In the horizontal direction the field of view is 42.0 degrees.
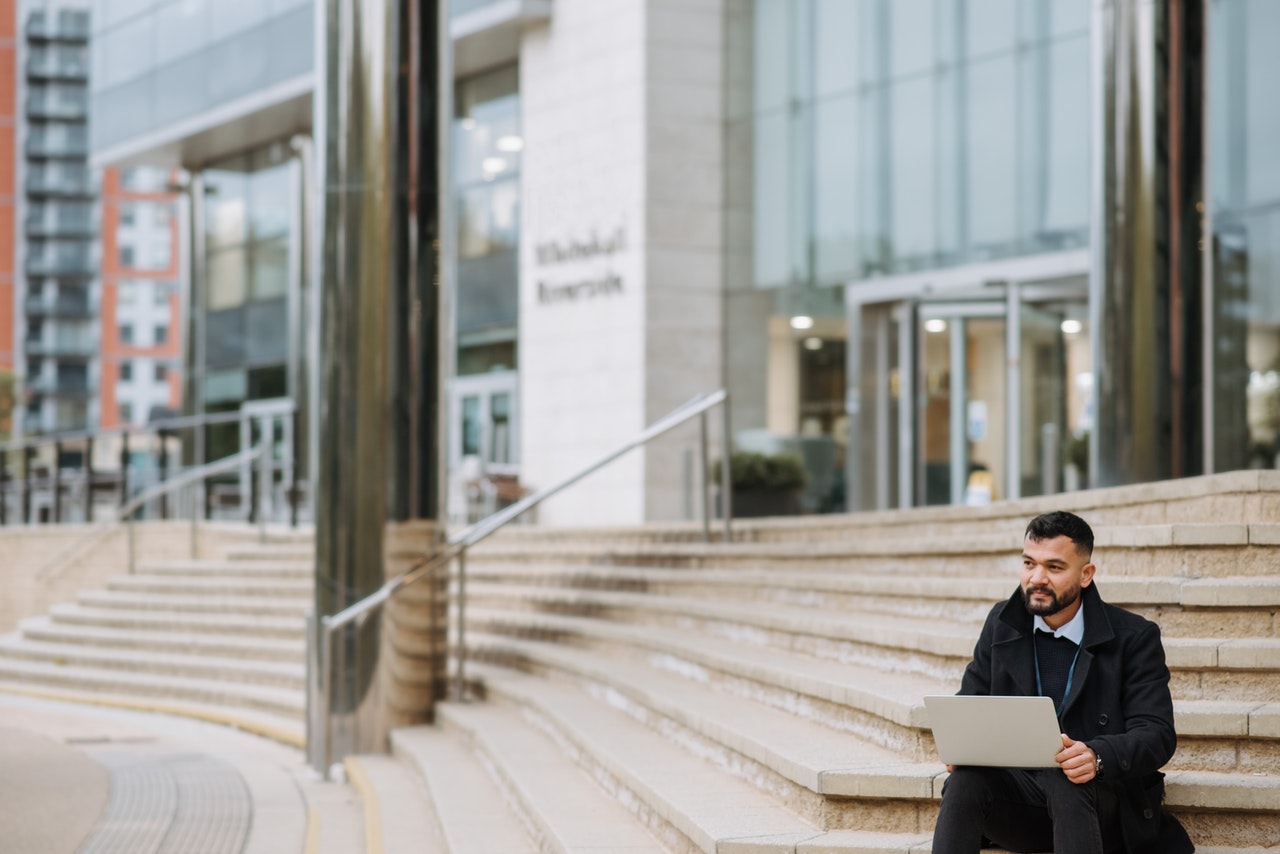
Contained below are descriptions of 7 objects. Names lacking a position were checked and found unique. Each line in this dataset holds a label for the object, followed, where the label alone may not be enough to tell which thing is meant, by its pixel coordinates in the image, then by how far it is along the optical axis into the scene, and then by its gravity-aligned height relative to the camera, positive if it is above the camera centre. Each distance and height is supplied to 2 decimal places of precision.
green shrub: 15.38 +0.25
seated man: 4.39 -0.59
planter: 15.41 -0.05
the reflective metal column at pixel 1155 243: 10.39 +1.61
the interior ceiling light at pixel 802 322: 18.92 +2.01
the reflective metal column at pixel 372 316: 10.12 +1.11
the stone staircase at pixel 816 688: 5.20 -0.80
